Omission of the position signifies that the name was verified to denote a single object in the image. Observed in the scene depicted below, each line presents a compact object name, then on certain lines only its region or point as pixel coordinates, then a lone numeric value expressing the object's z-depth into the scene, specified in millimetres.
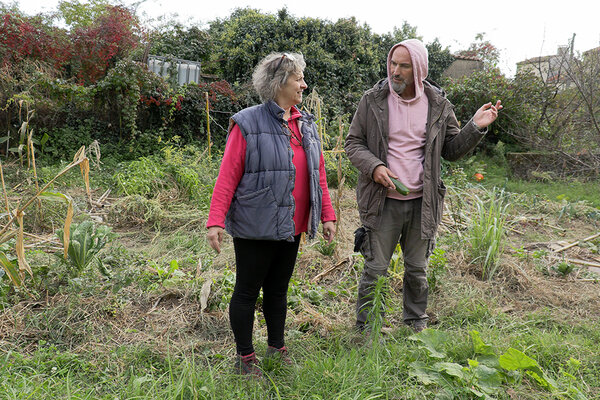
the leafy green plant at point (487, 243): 3463
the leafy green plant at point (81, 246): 2820
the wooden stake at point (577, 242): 4273
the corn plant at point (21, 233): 2070
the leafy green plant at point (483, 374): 1875
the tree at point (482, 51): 13197
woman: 1985
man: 2385
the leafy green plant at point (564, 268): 3627
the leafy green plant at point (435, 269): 3212
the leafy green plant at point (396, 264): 3361
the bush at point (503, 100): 9164
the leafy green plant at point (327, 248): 3873
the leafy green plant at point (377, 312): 2250
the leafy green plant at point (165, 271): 3171
